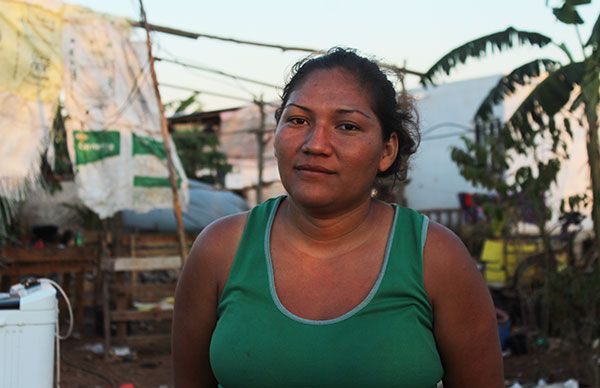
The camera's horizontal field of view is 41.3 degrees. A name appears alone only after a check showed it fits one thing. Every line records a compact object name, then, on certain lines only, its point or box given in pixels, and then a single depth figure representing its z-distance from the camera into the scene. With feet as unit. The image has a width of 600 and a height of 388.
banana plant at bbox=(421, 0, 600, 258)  18.47
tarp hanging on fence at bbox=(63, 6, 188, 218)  23.22
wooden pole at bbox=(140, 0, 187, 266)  22.76
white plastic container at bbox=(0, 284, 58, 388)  10.62
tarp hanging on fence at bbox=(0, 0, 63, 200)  20.59
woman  5.53
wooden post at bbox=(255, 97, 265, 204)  32.97
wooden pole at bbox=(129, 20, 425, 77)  22.20
